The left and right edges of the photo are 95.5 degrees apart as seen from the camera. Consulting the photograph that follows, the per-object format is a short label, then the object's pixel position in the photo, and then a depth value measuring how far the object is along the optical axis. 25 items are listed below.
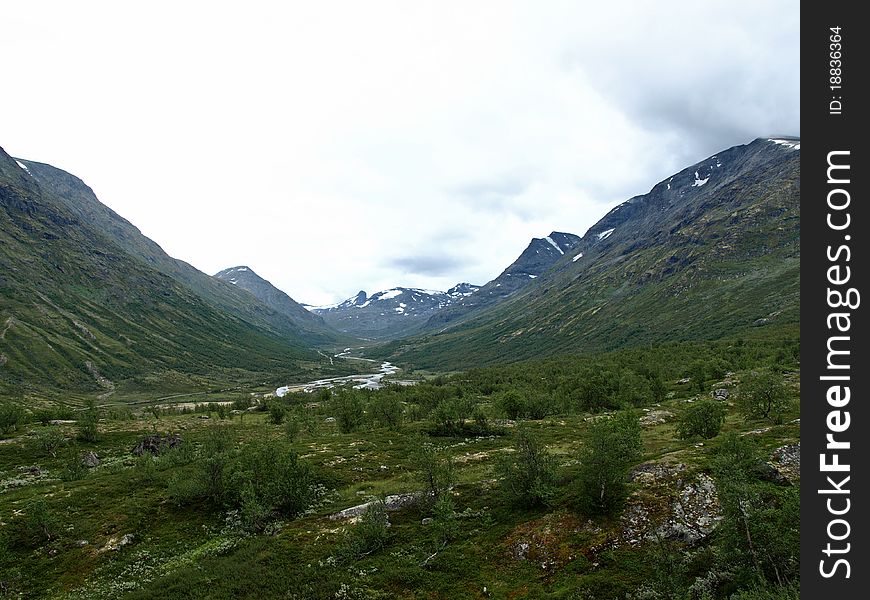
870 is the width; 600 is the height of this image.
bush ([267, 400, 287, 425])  109.31
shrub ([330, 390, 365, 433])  87.06
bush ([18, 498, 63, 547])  36.41
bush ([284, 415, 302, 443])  78.56
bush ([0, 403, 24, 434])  83.06
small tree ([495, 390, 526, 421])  82.31
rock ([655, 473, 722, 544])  27.83
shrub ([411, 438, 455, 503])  39.84
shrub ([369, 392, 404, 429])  87.00
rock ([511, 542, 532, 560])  29.53
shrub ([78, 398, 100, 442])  81.81
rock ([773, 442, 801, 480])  30.77
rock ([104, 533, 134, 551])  35.03
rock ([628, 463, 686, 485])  33.42
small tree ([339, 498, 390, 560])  31.43
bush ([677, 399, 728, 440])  50.44
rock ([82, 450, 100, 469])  65.31
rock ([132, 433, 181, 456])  71.74
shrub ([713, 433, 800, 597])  20.45
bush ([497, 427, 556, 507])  35.62
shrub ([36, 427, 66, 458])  71.56
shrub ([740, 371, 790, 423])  57.91
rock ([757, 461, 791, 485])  29.96
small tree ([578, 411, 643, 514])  31.78
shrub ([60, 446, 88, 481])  56.16
